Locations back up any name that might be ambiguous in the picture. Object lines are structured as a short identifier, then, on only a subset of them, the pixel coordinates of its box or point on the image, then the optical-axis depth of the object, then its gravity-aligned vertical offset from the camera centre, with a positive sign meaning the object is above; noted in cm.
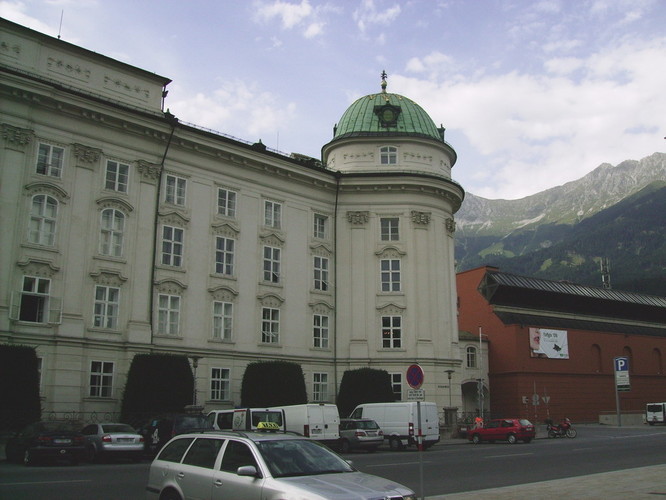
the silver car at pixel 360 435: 3275 -211
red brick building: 6225 +463
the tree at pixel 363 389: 4331 +13
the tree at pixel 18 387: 2981 +11
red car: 4162 -243
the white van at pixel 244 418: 2825 -115
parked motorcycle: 4769 -271
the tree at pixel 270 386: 3900 +27
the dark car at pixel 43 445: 2359 -194
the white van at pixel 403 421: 3544 -157
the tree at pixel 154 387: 3441 +15
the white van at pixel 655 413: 6412 -195
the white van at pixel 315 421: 3030 -135
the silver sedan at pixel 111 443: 2512 -195
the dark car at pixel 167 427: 2767 -148
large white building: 3469 +920
